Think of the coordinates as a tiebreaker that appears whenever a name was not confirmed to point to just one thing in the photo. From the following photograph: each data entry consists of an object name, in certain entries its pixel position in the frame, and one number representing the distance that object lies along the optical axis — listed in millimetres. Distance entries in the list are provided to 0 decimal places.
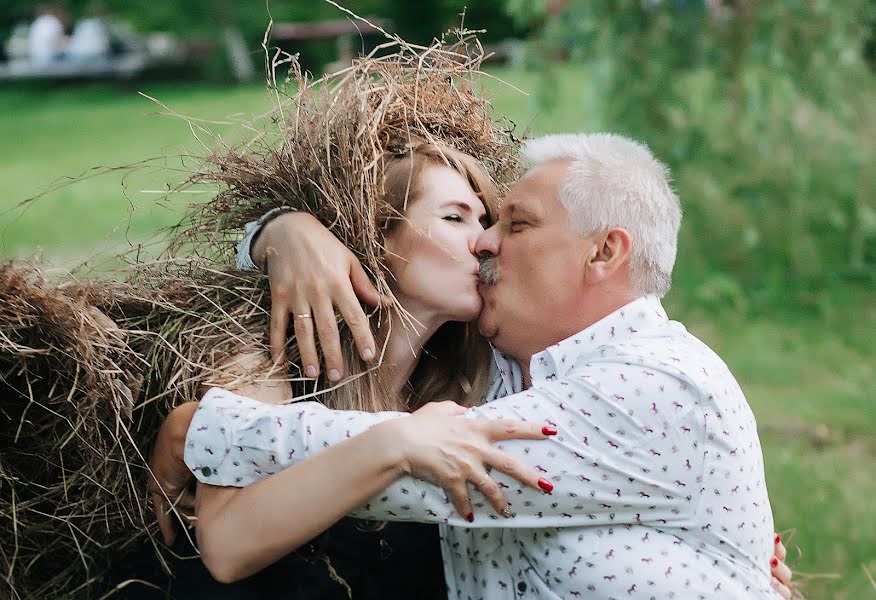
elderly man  2383
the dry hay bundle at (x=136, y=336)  2717
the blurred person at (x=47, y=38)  24797
